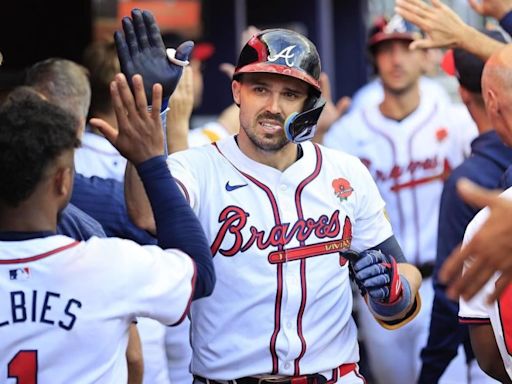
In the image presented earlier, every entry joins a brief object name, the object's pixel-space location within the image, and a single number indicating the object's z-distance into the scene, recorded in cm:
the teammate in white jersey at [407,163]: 1166
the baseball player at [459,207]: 853
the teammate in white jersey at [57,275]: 521
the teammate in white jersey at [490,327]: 605
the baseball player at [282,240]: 675
